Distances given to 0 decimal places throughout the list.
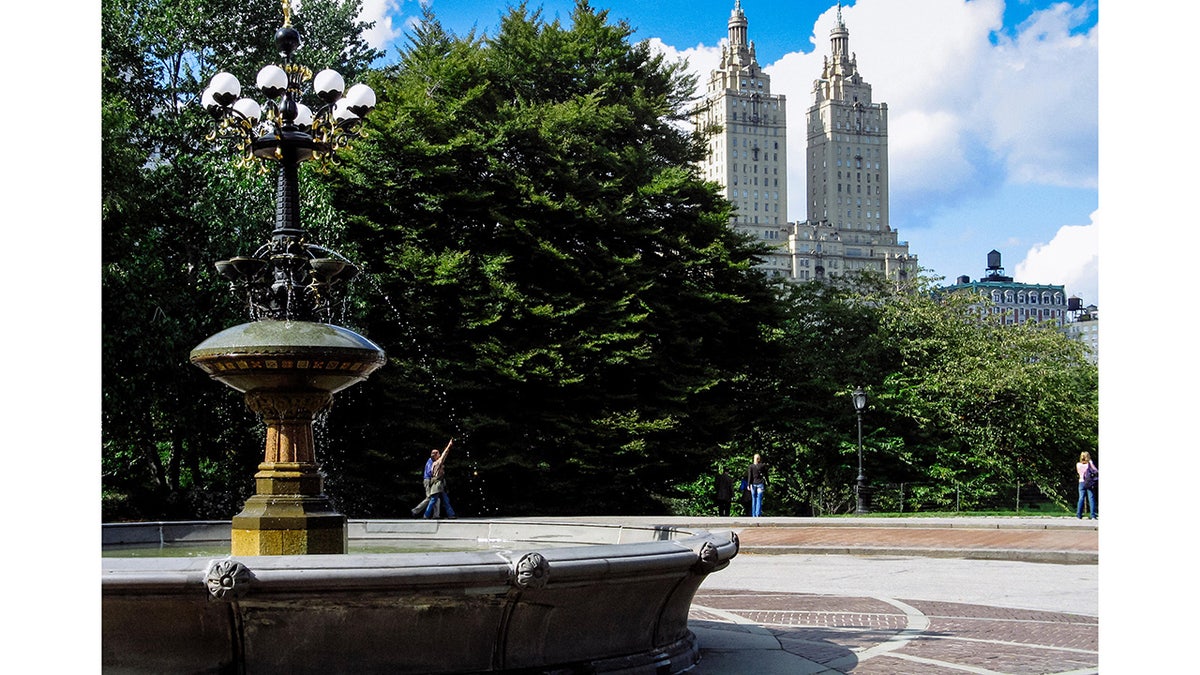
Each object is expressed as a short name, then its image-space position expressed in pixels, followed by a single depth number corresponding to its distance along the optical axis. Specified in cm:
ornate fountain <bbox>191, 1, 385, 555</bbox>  811
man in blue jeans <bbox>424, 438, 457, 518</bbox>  2226
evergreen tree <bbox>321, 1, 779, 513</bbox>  2964
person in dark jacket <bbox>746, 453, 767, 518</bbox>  2883
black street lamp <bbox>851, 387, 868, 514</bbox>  3095
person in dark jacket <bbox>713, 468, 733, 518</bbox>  2991
